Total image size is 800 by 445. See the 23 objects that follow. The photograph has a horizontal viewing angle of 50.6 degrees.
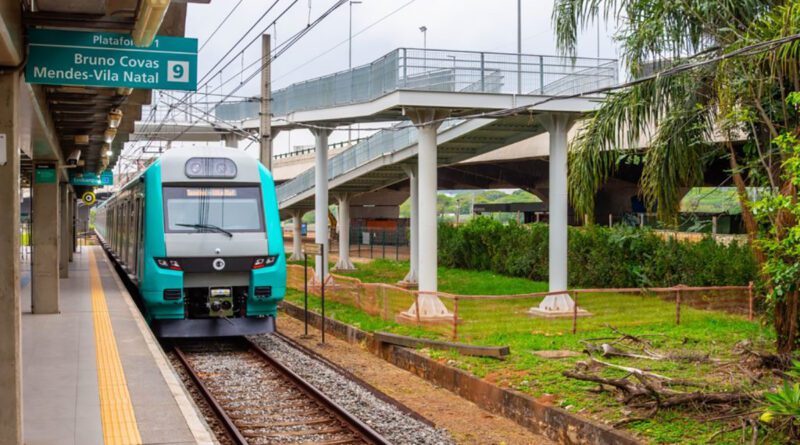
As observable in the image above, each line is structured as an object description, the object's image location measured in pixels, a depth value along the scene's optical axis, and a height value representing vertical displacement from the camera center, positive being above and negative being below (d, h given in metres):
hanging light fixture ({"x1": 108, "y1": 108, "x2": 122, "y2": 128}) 13.25 +1.87
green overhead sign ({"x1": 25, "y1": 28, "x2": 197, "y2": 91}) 7.10 +1.59
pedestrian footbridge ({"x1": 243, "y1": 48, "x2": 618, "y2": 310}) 17.38 +2.89
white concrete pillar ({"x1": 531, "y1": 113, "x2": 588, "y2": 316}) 18.66 +0.84
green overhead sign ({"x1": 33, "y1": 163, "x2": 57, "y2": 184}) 16.16 +1.18
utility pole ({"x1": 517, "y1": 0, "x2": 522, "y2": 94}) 32.92 +8.18
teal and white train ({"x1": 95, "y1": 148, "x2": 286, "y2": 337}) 14.48 -0.19
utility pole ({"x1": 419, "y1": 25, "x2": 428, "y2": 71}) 17.35 +9.08
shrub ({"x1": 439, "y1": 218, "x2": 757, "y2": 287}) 20.06 -0.60
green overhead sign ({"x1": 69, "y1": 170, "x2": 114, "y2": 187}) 29.89 +2.02
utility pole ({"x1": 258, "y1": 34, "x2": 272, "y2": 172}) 20.74 +3.21
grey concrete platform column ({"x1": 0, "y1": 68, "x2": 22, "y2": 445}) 6.50 -0.29
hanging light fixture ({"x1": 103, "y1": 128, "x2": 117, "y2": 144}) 15.74 +1.95
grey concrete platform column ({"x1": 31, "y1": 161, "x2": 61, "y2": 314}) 15.98 -0.23
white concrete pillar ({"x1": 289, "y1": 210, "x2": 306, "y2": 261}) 37.50 -0.01
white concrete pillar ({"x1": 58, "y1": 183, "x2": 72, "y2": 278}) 24.97 -0.01
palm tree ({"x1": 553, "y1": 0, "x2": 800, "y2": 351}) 11.62 +1.99
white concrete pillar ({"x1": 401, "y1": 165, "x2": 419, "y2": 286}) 25.97 +0.09
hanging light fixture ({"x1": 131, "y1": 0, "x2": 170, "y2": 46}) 6.02 +1.63
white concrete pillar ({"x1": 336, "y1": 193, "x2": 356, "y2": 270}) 32.97 +0.07
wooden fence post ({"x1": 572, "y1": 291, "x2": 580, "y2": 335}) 15.27 -1.52
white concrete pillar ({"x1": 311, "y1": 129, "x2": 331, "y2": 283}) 25.66 +1.50
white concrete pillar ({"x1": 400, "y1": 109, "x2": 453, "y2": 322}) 17.77 +0.82
